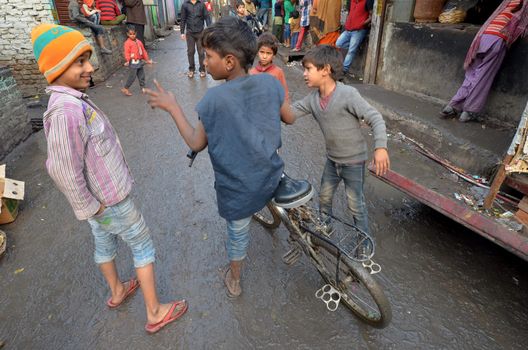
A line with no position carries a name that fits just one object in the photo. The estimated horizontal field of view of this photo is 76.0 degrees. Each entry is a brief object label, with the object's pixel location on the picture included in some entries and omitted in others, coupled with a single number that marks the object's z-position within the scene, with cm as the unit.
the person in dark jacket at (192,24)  826
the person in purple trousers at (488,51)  377
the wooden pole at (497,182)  243
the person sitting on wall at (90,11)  810
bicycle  203
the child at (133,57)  703
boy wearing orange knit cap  158
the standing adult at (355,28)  642
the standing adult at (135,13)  945
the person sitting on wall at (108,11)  948
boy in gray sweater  215
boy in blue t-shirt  167
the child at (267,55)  311
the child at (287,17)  1084
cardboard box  317
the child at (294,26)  1067
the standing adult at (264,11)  1369
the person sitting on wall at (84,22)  769
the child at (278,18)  1177
